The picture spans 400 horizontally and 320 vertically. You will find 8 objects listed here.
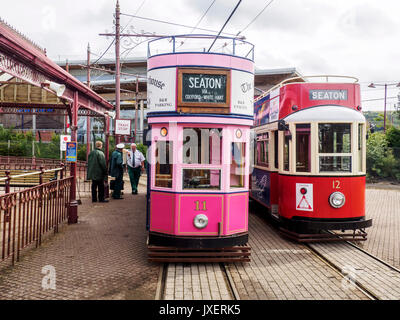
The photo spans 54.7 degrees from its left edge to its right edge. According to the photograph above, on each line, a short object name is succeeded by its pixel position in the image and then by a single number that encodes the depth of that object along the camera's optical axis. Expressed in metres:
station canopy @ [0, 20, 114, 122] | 6.30
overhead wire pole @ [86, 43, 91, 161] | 22.75
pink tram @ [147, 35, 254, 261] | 6.06
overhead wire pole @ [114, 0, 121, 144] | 15.16
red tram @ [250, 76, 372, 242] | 7.48
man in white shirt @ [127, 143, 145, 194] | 13.79
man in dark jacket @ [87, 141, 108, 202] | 11.62
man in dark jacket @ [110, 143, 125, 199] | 12.85
